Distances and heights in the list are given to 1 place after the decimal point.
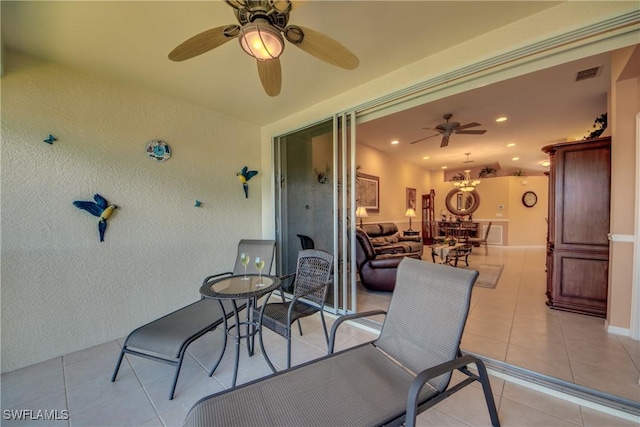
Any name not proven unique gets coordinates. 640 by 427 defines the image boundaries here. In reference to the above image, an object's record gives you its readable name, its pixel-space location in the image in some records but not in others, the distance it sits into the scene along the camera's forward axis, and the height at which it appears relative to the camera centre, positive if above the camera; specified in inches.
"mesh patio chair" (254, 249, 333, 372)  80.5 -31.3
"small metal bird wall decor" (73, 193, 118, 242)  98.8 +0.4
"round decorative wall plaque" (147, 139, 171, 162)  115.3 +27.6
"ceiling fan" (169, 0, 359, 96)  54.6 +40.7
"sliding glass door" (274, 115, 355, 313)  120.1 +6.7
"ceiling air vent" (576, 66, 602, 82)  113.7 +62.7
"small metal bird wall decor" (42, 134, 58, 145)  91.0 +25.4
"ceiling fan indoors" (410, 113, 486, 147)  170.2 +55.5
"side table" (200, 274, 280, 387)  74.9 -25.6
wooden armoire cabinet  114.6 -7.6
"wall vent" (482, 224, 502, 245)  346.6 -33.9
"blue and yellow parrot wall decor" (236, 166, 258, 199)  150.1 +19.8
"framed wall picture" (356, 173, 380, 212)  231.5 +16.8
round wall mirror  363.3 +11.1
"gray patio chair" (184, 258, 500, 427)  45.1 -36.3
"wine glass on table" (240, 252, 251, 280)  92.9 -18.4
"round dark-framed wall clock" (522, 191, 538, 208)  335.9 +13.7
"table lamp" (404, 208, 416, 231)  289.4 -4.0
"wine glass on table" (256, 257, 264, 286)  88.2 -18.8
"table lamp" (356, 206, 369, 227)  204.8 -2.4
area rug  172.1 -50.6
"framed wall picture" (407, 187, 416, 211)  320.1 +14.6
